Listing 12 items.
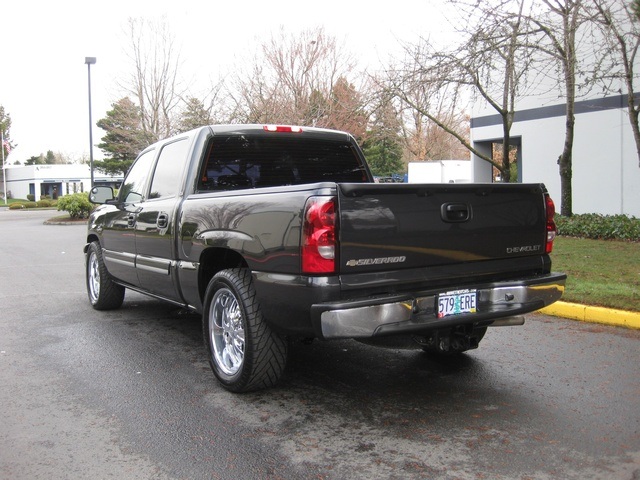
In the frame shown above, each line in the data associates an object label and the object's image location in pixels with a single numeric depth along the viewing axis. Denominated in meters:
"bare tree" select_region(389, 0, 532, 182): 11.74
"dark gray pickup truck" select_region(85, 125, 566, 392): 3.71
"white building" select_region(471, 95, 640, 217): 15.48
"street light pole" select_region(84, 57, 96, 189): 28.30
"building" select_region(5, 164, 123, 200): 74.56
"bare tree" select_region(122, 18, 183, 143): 32.56
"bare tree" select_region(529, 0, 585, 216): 11.69
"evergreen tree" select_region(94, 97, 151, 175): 33.72
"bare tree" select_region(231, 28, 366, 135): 28.25
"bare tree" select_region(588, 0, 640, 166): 11.57
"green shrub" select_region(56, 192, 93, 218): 28.53
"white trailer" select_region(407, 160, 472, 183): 30.64
